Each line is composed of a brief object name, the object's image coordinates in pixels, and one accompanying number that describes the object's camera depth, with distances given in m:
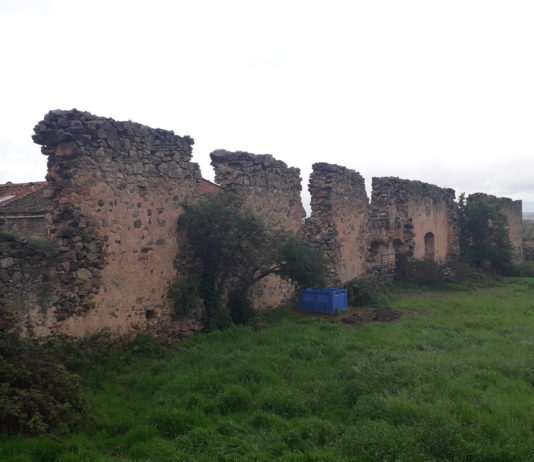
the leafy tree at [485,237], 19.06
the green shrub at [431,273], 15.78
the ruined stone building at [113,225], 6.09
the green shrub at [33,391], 4.16
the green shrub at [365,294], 11.91
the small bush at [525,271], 19.05
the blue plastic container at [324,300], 10.55
